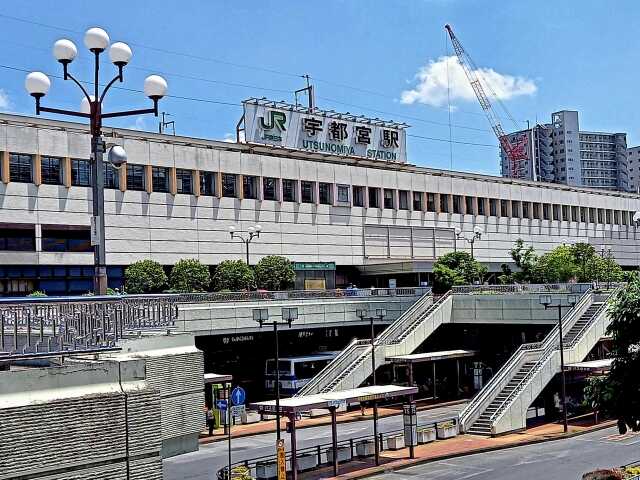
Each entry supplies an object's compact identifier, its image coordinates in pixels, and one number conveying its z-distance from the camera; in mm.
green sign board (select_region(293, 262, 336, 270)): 67875
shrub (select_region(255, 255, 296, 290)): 60781
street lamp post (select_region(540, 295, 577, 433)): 40259
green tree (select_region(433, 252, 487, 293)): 63188
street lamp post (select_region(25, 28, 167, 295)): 14779
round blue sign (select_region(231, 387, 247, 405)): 29062
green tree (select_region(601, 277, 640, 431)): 20234
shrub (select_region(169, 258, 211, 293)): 56250
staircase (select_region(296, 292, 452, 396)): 46125
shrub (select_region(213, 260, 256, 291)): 57719
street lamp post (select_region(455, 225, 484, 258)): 59906
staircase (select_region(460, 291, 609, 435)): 41125
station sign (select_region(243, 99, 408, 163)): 68125
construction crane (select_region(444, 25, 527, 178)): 185000
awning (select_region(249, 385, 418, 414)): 29344
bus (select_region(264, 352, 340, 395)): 49000
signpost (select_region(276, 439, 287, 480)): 27500
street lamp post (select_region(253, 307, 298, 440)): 29000
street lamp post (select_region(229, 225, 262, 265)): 57869
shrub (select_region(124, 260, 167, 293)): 54219
